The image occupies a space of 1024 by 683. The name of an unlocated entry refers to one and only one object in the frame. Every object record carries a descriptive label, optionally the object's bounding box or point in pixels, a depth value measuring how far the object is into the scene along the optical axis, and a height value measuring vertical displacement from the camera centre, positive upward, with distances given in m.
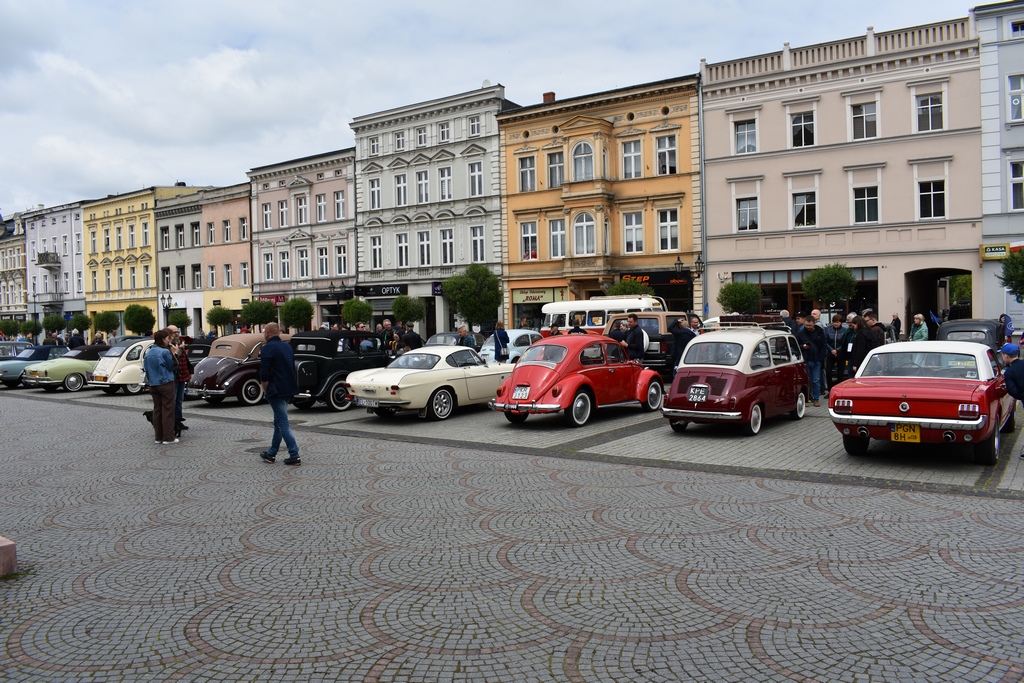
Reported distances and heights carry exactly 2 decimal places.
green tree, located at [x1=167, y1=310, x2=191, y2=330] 49.56 +0.54
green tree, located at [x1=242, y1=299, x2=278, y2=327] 46.22 +0.87
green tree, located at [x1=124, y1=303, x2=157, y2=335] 52.16 +0.73
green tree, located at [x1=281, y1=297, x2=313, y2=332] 45.22 +0.81
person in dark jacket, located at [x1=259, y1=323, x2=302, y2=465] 10.80 -0.82
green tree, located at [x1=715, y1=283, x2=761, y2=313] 30.77 +0.73
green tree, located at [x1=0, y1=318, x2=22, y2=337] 63.50 +0.38
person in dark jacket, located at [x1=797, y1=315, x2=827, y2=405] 15.95 -0.69
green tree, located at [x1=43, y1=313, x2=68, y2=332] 59.34 +0.63
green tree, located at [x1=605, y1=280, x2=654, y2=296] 31.00 +1.18
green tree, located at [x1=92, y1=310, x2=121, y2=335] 53.94 +0.63
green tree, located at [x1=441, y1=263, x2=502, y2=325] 36.41 +1.33
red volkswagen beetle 13.98 -1.11
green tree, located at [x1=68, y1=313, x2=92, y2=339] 56.50 +0.70
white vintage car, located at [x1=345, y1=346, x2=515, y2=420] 15.21 -1.19
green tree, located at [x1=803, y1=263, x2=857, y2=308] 28.67 +1.07
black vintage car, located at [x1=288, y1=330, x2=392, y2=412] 17.33 -0.82
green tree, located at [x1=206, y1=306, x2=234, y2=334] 51.06 +0.74
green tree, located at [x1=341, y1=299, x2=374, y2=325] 41.28 +0.71
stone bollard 6.09 -1.74
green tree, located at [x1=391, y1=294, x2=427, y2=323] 39.69 +0.72
